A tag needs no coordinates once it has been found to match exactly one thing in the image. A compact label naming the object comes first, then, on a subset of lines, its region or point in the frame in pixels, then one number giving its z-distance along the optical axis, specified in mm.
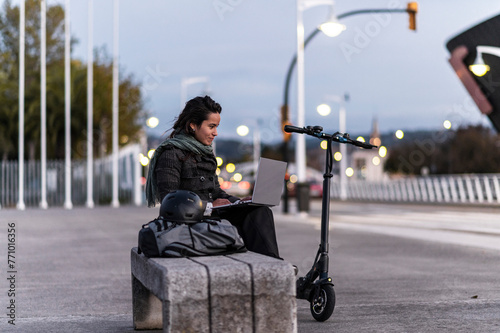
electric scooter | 5625
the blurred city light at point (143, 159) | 35056
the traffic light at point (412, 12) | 22094
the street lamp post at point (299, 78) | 24266
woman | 5117
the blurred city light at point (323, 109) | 25969
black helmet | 4504
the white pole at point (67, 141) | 35562
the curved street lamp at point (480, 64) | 17641
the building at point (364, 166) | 151000
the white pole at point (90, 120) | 36281
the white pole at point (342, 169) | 57284
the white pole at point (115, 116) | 36878
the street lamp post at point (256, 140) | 78625
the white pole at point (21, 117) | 33606
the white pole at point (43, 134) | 34562
